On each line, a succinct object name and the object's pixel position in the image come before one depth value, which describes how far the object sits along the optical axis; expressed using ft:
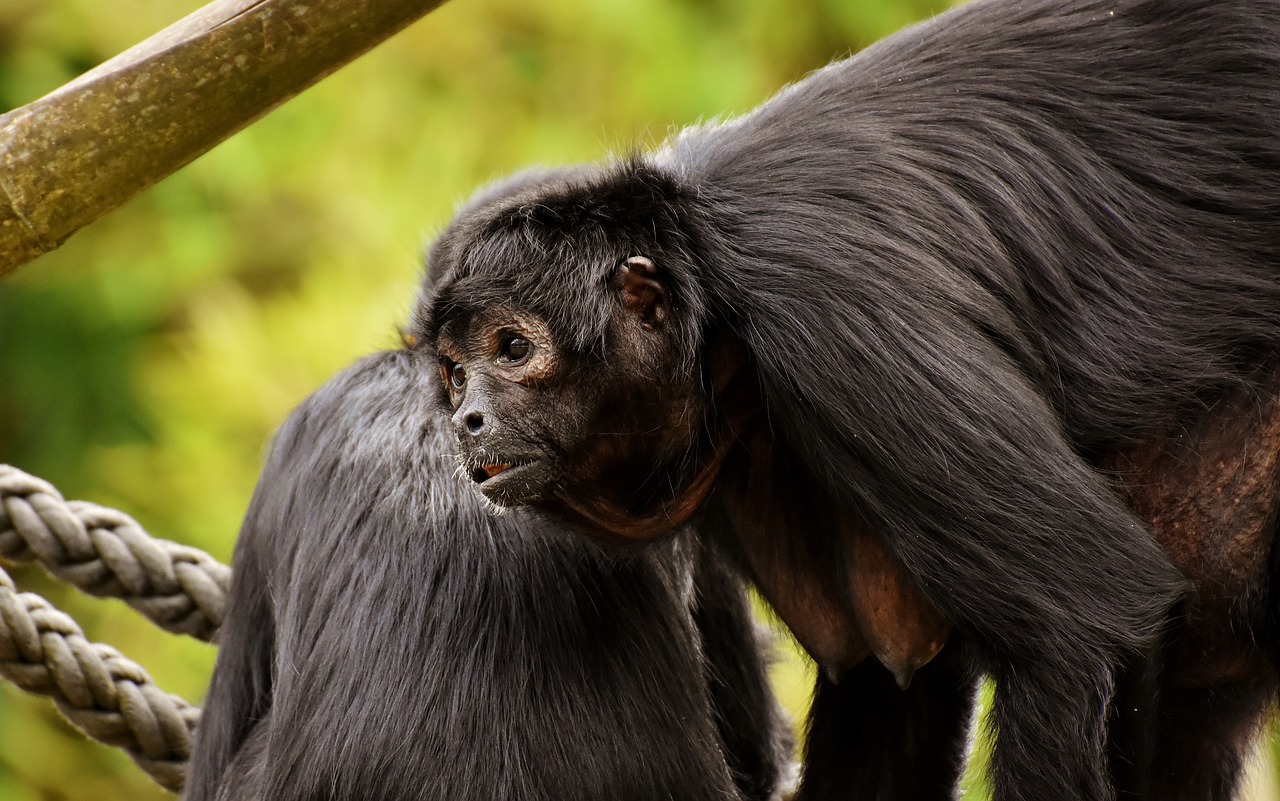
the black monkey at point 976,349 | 24.75
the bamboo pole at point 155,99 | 24.13
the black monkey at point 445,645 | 27.32
